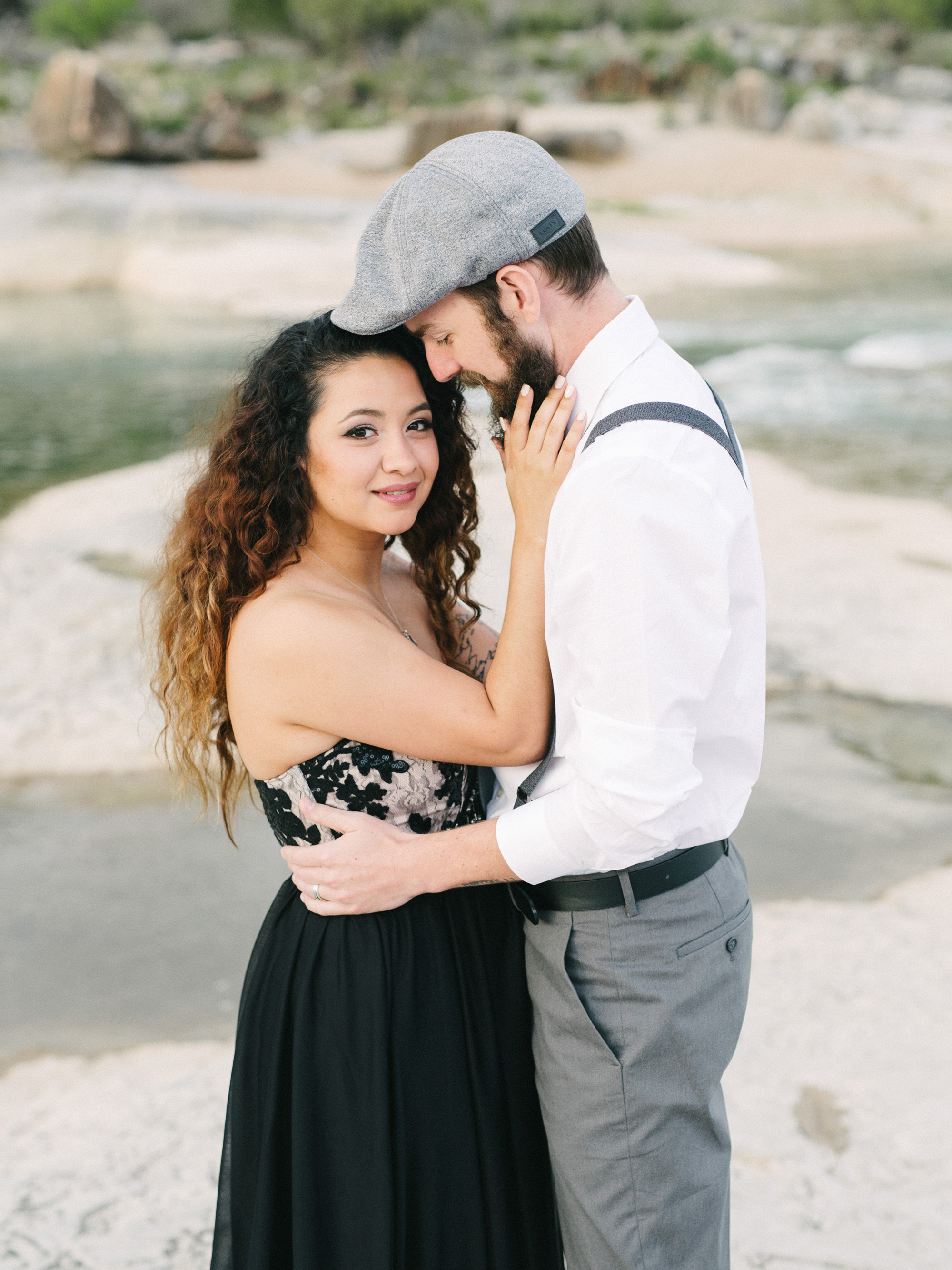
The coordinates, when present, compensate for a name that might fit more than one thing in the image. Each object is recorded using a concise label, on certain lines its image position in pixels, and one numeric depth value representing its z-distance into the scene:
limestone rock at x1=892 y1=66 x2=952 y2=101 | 41.28
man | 1.42
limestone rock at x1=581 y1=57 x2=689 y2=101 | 37.78
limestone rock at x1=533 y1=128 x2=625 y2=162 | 29.20
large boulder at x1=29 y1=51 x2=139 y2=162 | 26.39
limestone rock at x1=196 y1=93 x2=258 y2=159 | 28.48
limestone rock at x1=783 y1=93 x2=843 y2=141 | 31.81
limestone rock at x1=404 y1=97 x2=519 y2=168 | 27.97
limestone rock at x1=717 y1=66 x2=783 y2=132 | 32.44
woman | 1.74
